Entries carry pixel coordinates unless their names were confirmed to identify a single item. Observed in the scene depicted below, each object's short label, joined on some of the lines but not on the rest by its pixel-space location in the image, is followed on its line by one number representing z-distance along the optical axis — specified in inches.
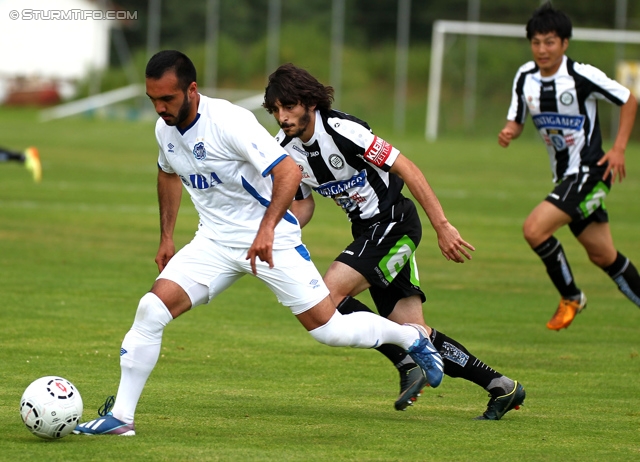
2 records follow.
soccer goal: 3531.0
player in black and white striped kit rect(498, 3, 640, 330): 766.5
